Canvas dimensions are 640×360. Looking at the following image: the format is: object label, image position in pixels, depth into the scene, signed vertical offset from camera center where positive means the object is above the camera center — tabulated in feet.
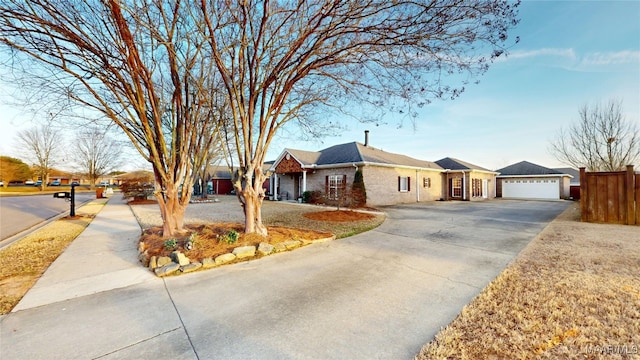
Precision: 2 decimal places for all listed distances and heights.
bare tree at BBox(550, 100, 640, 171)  48.26 +9.16
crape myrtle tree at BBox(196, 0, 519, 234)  14.40 +9.21
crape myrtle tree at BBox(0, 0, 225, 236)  15.26 +8.96
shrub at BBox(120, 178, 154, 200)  66.59 -0.92
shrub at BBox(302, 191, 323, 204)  56.85 -3.16
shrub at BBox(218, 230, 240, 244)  19.04 -4.16
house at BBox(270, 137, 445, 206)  52.95 +2.38
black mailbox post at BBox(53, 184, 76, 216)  37.27 -1.64
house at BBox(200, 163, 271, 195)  116.67 +0.53
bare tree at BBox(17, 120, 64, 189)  118.42 +18.53
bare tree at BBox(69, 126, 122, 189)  117.91 +13.51
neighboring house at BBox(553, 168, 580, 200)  82.86 -0.87
